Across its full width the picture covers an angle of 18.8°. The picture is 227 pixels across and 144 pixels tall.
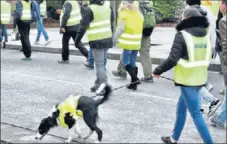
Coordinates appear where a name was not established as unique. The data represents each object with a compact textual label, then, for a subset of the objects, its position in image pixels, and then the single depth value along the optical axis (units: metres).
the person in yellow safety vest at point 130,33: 12.07
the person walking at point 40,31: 21.20
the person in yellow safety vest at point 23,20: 16.78
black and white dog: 8.03
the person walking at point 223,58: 8.85
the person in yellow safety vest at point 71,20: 15.78
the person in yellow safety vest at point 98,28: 11.76
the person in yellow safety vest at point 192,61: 7.56
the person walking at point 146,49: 13.05
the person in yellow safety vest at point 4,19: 21.31
